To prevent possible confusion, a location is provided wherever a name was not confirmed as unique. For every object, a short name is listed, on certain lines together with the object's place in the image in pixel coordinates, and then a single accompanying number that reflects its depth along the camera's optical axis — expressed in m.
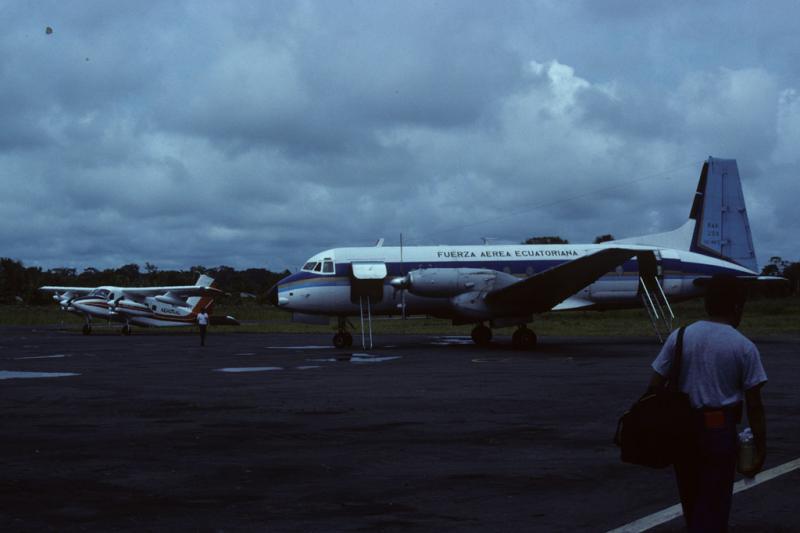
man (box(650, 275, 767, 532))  5.25
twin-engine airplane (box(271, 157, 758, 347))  32.00
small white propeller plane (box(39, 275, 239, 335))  54.09
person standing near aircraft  39.52
